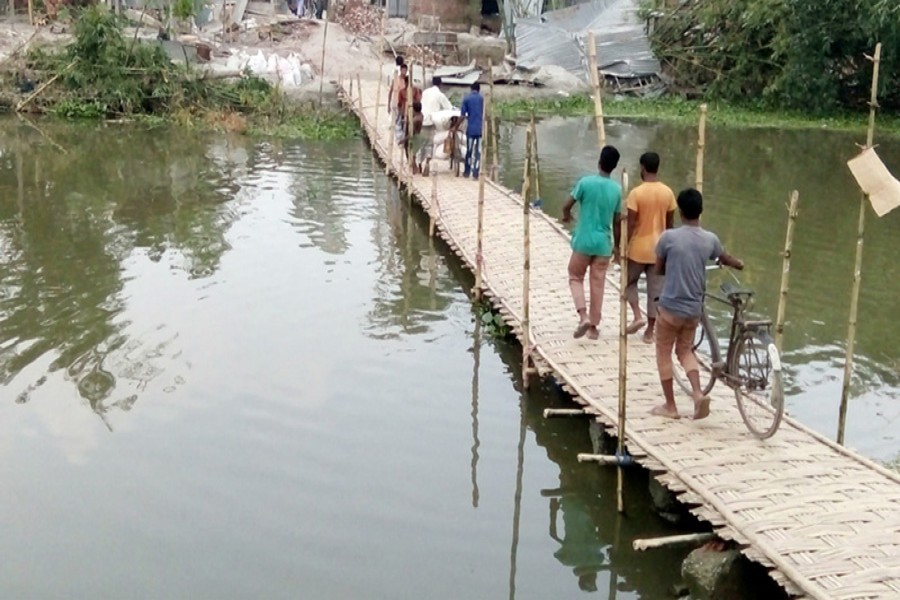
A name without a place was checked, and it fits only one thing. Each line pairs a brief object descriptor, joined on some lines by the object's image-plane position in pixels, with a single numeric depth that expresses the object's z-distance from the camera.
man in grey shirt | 6.01
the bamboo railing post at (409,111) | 13.99
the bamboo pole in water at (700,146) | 7.46
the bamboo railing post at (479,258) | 9.57
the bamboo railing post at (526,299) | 7.48
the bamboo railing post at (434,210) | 11.72
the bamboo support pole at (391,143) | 15.26
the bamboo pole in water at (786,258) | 6.28
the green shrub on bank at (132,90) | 21.03
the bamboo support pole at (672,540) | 5.32
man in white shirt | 14.70
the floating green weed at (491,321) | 9.27
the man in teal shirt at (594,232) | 7.39
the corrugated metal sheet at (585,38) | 27.50
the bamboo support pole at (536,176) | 12.63
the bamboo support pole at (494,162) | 13.61
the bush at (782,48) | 23.70
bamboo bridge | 4.66
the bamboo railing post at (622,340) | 5.84
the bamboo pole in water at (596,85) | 7.54
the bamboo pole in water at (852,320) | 6.62
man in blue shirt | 13.33
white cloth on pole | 5.97
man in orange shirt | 7.05
